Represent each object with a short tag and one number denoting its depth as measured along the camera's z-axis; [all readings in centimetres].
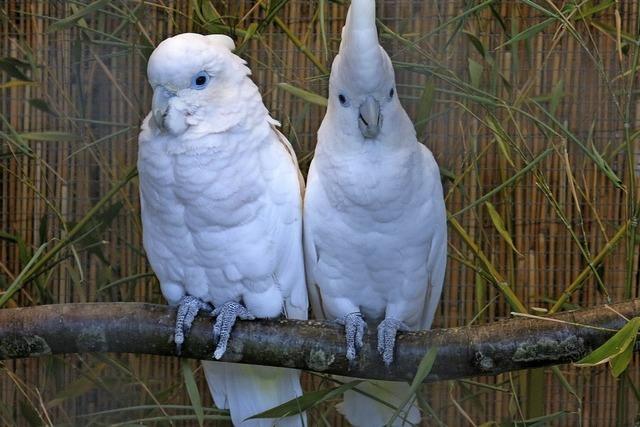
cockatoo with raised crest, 161
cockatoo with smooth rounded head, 162
